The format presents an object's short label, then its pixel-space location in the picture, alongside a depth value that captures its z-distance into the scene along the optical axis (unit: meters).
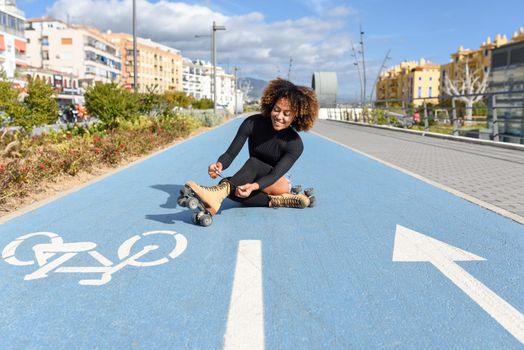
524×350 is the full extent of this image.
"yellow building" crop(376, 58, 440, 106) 134.25
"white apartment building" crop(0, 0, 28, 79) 56.44
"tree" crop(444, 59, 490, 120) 62.03
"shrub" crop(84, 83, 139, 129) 15.04
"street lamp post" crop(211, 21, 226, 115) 35.42
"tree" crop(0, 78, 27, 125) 12.09
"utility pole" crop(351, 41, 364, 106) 41.88
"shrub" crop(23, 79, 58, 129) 13.29
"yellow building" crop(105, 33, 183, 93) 113.12
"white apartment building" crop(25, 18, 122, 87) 83.94
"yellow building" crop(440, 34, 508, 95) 102.00
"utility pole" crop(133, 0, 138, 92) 19.11
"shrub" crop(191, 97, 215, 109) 55.97
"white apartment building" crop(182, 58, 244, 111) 154.50
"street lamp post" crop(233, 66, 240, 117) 73.78
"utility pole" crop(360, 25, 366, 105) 40.79
